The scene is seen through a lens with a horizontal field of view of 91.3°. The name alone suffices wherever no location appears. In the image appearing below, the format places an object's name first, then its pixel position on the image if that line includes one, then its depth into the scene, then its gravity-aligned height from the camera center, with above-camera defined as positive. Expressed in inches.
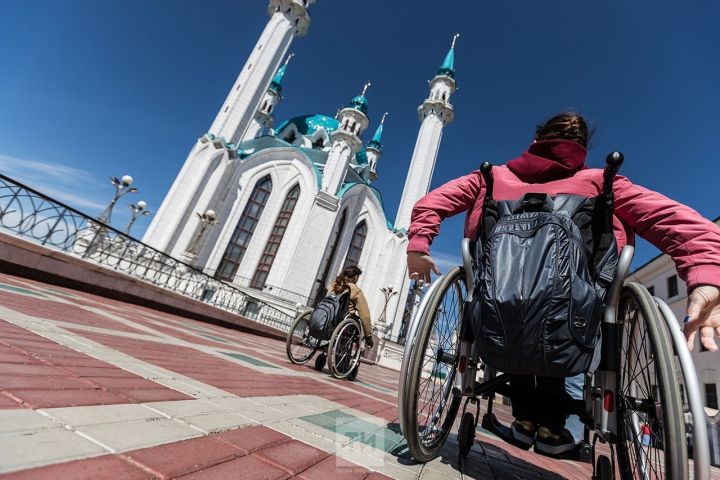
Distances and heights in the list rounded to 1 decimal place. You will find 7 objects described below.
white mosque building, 843.4 +335.5
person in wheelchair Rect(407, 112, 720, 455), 53.8 +35.7
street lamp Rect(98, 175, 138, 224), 551.2 +154.4
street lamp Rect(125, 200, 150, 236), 734.5 +166.8
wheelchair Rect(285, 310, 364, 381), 182.9 +2.8
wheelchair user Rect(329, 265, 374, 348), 187.9 +30.2
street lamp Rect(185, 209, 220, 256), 759.7 +156.2
